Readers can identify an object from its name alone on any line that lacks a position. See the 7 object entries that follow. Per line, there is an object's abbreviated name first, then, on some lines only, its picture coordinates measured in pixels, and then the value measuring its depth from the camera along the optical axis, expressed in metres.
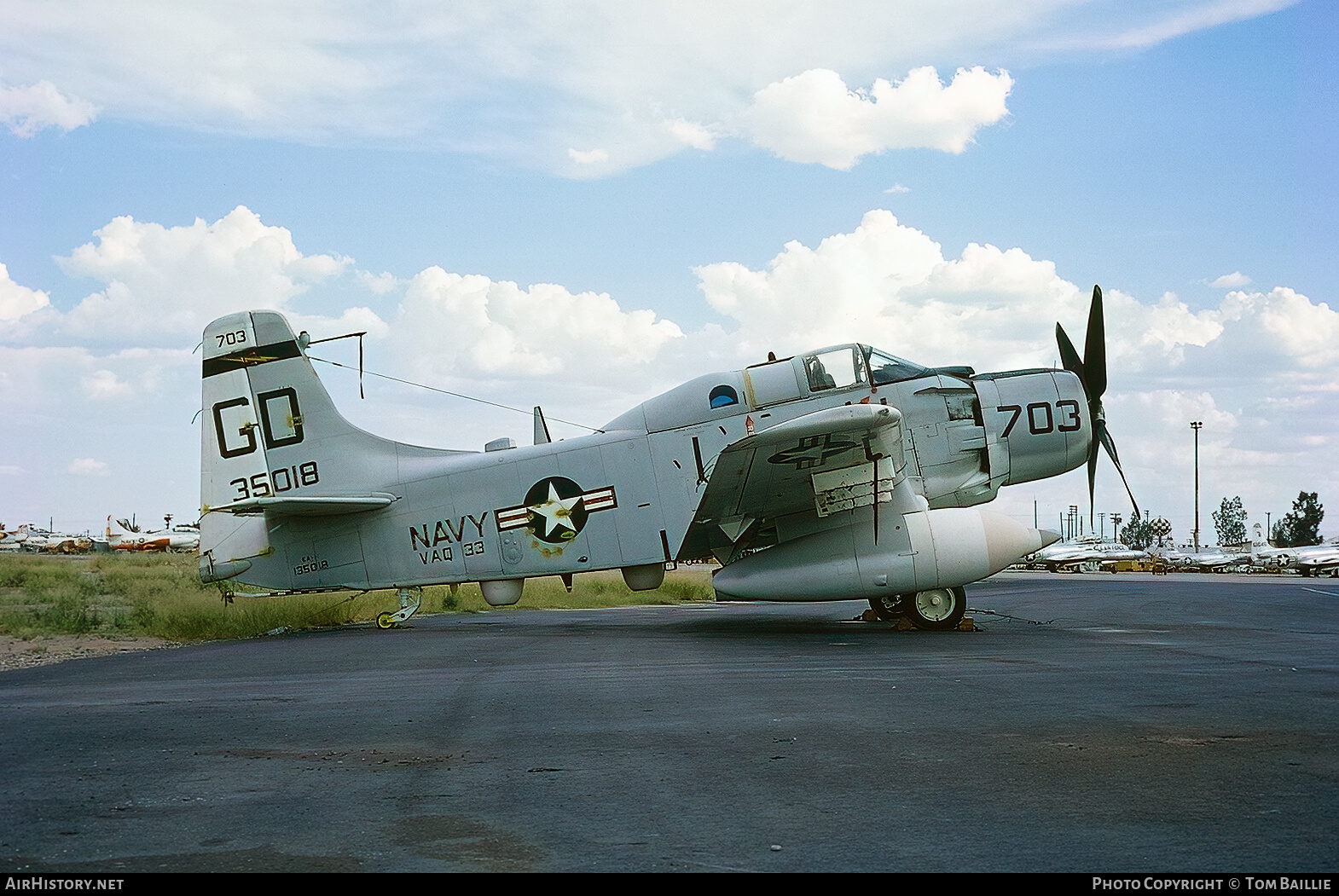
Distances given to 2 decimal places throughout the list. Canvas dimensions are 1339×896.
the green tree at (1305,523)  109.31
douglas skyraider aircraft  14.60
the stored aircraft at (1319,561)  53.81
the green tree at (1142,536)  171.91
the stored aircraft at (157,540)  87.75
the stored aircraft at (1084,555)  71.62
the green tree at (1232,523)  167.00
